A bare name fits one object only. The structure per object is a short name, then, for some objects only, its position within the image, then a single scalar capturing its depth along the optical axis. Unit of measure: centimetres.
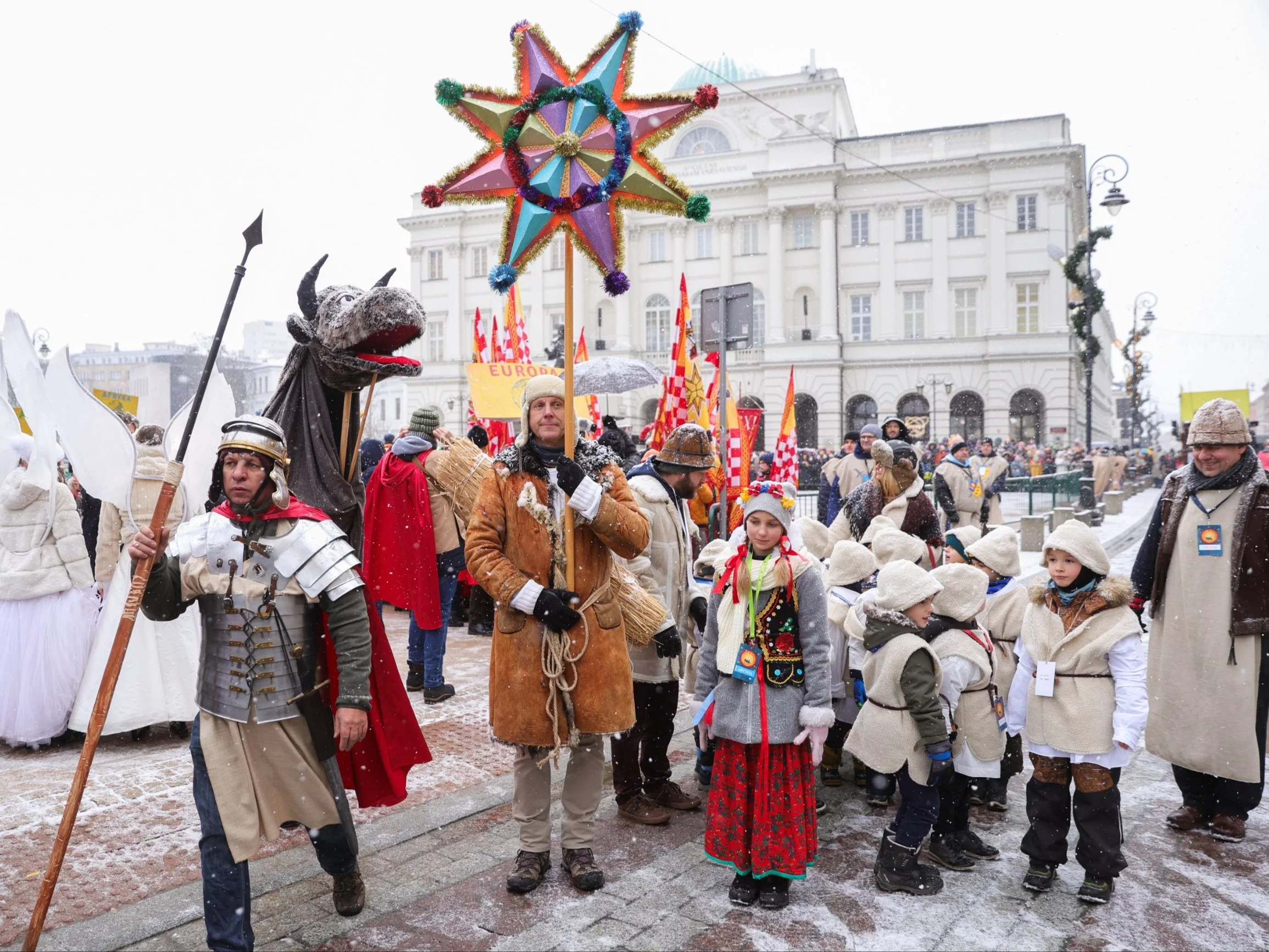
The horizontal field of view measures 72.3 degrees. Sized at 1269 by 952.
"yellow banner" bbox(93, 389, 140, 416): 915
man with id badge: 420
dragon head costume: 376
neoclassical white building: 4025
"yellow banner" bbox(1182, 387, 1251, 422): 1407
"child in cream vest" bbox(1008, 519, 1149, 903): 354
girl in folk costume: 347
